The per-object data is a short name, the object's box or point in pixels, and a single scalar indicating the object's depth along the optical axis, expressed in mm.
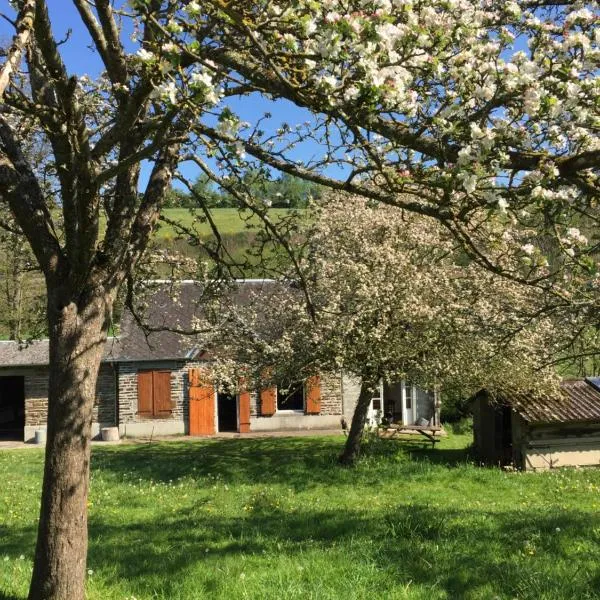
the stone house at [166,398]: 24828
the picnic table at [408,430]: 20531
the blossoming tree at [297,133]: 3707
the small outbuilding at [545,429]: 15711
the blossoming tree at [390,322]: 15359
